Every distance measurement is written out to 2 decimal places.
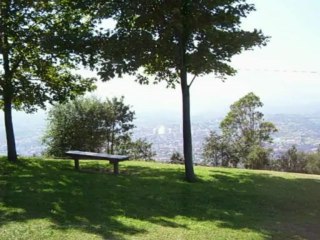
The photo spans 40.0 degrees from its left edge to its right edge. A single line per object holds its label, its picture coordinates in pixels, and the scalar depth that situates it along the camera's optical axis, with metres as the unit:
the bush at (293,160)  52.78
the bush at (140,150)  50.28
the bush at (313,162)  54.62
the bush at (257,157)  46.59
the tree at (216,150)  57.38
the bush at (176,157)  44.42
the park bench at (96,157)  15.38
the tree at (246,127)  55.12
